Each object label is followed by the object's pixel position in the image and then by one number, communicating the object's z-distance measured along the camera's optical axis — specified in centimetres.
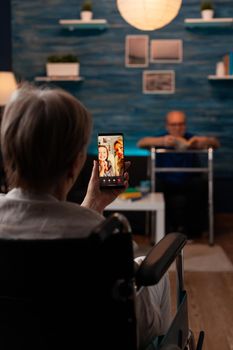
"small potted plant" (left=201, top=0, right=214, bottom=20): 593
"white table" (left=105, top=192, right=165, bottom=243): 427
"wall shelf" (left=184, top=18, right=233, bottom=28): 593
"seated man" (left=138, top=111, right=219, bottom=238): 514
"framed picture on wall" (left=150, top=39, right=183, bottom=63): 612
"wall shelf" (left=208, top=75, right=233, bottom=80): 588
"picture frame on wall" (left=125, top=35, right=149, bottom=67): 616
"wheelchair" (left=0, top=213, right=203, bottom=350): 114
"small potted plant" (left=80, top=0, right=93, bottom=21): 602
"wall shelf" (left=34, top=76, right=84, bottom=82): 610
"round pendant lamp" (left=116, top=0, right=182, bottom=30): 419
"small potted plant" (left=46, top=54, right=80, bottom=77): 605
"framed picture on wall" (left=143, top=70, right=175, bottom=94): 616
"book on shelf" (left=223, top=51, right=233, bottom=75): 582
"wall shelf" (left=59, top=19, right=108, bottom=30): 601
